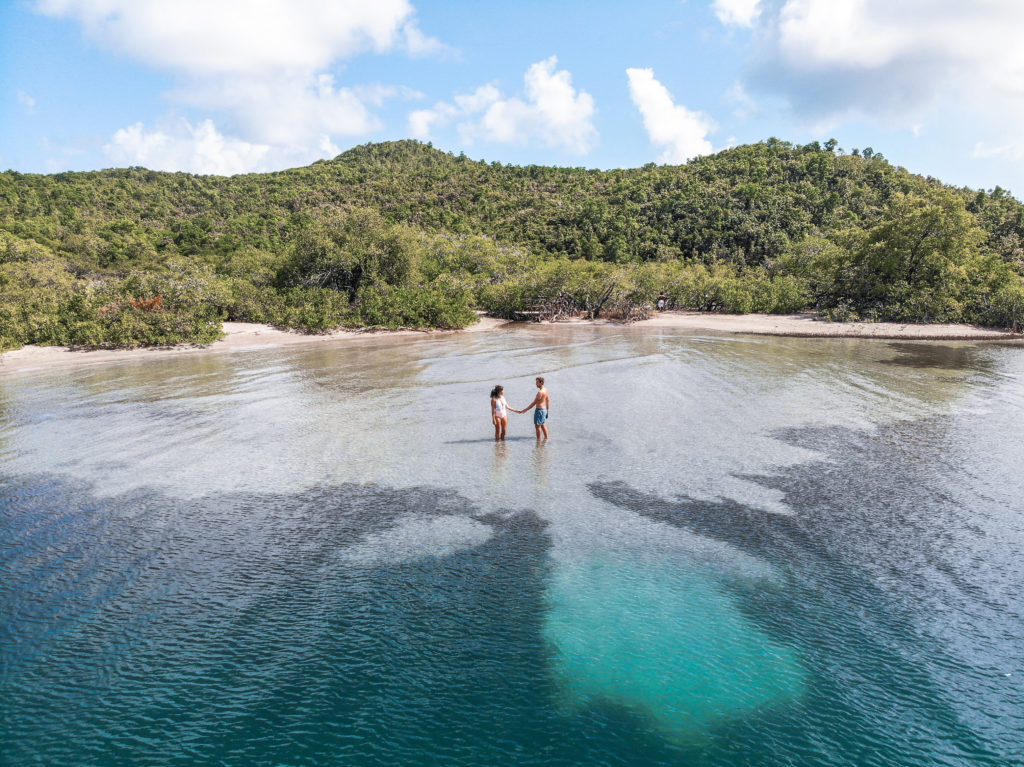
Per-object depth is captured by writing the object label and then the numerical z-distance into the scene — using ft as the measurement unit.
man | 46.44
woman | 47.26
